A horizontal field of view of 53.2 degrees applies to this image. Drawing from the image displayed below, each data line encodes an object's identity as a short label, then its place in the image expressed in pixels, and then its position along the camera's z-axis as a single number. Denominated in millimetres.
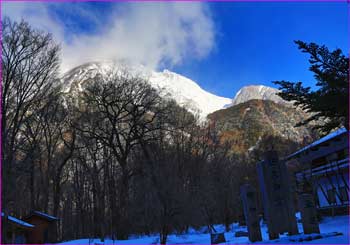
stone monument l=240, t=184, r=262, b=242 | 13625
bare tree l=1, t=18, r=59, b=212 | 24078
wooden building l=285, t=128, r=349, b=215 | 25255
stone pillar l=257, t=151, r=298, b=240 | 12750
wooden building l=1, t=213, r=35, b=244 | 22753
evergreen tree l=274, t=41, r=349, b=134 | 7340
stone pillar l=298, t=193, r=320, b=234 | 12305
